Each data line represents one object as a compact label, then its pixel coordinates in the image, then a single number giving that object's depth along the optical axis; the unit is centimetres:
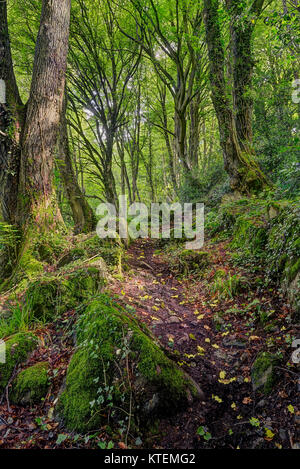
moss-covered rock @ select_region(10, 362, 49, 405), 230
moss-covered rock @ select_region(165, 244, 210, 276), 564
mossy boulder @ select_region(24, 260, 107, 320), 334
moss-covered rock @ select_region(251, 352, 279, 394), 234
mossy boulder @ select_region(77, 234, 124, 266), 498
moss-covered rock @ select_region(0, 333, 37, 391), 248
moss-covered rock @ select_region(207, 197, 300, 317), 321
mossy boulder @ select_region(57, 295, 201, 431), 209
